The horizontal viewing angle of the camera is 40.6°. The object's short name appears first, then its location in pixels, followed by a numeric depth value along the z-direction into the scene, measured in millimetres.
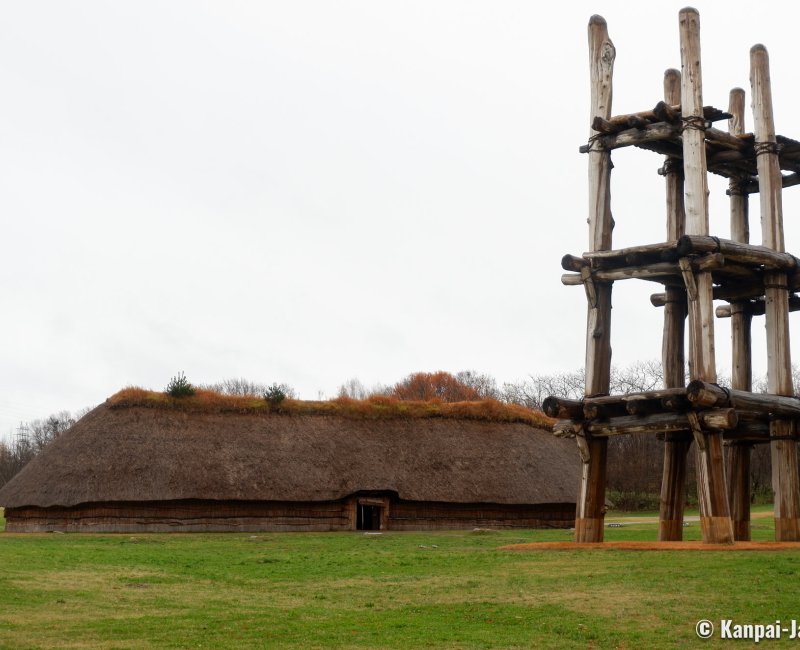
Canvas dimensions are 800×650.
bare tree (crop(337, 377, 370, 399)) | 122800
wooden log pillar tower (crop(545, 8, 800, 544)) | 22422
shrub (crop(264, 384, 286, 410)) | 43781
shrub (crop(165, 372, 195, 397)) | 42750
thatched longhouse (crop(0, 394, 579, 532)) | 37844
